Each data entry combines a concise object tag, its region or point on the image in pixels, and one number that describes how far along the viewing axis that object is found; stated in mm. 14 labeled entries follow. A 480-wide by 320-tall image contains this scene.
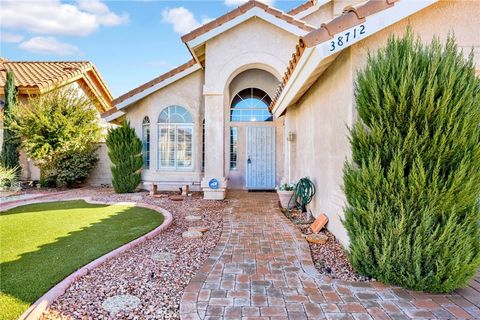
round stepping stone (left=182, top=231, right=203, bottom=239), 7125
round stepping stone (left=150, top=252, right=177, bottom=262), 5691
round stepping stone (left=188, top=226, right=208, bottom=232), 7712
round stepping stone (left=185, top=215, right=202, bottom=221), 9094
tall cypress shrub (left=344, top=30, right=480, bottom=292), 3986
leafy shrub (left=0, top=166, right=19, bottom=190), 14567
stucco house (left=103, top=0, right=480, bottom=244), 5262
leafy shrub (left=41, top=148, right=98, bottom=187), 16219
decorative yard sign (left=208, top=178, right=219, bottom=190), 12907
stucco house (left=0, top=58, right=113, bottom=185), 17766
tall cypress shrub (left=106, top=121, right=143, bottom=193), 14438
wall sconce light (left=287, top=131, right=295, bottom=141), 12590
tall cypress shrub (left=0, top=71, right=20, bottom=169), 16641
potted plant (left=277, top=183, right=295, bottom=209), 10578
